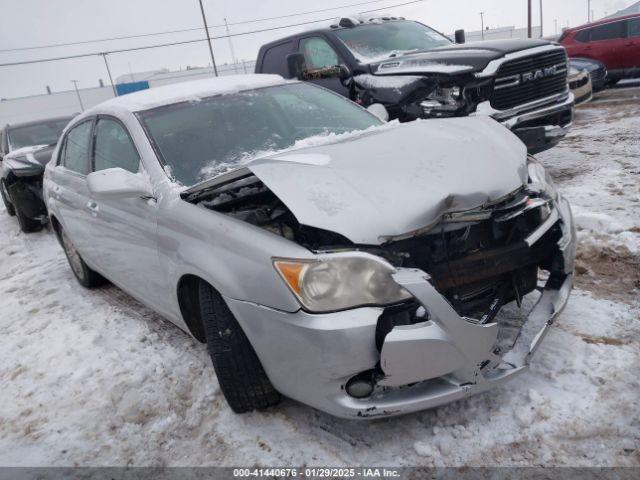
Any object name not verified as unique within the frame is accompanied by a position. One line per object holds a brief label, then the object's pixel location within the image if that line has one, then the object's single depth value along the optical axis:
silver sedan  1.90
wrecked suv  6.77
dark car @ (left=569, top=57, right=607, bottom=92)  10.39
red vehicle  10.98
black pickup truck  5.04
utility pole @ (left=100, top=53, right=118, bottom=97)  46.78
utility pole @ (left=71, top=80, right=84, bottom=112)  53.52
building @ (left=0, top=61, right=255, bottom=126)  49.16
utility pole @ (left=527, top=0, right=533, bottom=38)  25.08
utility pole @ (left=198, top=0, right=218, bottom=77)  30.12
